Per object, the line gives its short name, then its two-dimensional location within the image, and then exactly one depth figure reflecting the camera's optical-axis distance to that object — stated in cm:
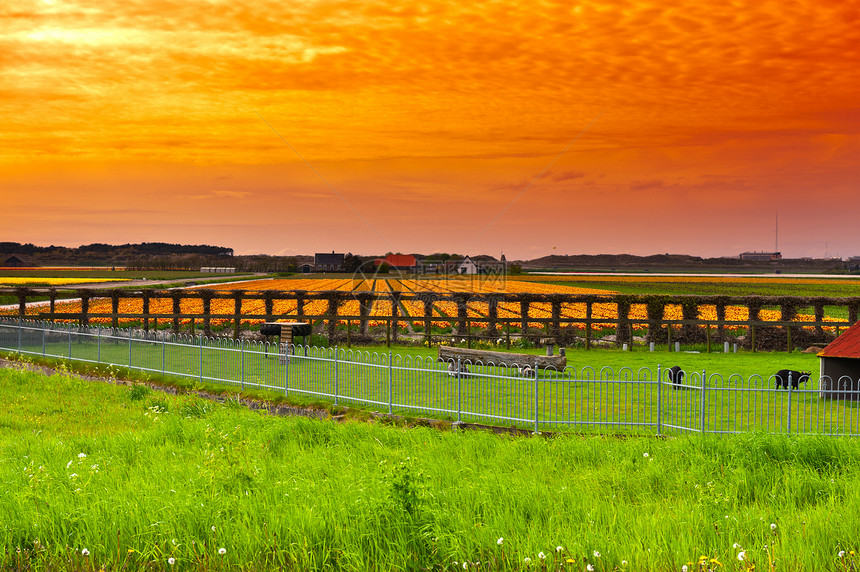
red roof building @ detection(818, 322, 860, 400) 1762
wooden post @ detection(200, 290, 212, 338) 3309
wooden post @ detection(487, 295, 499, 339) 3098
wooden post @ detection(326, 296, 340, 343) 3135
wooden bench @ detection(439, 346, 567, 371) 2109
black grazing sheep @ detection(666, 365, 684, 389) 1931
